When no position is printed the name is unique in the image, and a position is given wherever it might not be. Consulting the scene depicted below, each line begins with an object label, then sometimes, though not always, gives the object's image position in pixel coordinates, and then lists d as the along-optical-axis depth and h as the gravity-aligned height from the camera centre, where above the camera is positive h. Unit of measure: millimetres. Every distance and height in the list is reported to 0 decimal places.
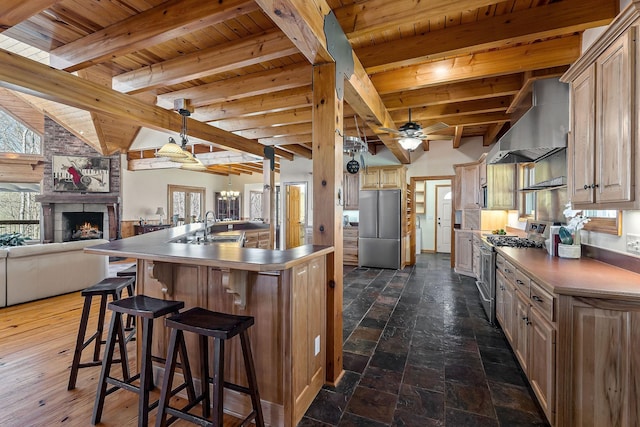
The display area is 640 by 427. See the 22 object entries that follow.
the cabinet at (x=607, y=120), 1496 +553
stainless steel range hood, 2545 +801
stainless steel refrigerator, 6016 -368
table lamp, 8711 -32
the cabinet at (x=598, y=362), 1413 -764
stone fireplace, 6879 -152
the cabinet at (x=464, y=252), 5387 -775
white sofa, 3605 -823
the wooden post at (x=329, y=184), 2135 +203
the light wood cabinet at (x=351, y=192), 6668 +452
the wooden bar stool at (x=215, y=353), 1409 -736
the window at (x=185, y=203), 9500 +269
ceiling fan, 3538 +990
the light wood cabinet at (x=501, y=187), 4332 +385
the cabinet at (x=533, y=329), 1604 -808
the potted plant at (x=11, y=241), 4402 -469
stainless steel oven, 3164 -805
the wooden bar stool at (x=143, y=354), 1552 -827
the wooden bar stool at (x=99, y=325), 2033 -846
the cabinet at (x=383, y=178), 6090 +722
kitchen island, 1670 -577
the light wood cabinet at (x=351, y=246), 6465 -776
